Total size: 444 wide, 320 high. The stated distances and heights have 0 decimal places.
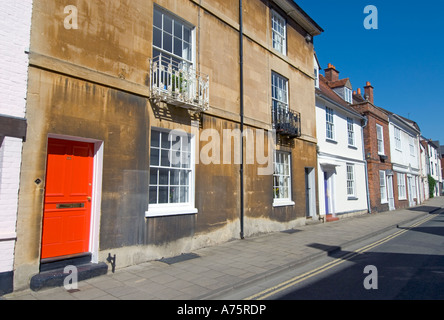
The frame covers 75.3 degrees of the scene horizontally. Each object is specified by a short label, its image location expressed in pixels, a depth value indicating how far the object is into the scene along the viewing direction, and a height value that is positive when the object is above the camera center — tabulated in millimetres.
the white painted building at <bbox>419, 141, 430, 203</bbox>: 30517 +1777
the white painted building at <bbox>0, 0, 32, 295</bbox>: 4586 +1298
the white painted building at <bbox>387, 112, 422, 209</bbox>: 23250 +2678
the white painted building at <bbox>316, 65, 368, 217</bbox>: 14617 +1982
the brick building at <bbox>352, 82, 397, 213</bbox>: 18812 +2436
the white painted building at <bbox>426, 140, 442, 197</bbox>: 40528 +3663
